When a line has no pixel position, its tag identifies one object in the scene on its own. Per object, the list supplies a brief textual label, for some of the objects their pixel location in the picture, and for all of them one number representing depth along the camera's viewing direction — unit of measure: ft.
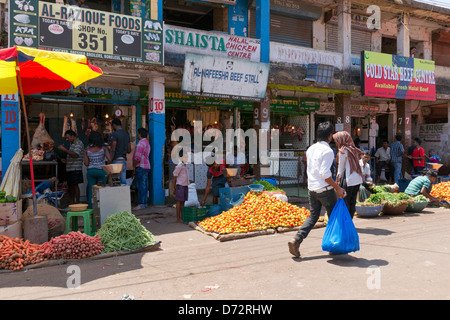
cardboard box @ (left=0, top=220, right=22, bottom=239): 19.17
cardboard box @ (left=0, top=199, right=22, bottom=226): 19.58
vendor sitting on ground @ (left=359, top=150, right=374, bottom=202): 29.78
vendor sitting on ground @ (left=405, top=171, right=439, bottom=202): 30.91
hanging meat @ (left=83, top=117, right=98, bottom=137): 37.09
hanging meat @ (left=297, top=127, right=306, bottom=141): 51.01
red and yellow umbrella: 17.63
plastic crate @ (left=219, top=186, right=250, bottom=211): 26.71
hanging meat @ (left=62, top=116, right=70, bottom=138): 35.25
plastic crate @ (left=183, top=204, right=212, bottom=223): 26.66
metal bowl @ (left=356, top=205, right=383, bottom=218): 28.53
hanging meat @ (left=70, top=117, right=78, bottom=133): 35.86
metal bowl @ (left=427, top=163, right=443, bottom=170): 33.83
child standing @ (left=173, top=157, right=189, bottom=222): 26.81
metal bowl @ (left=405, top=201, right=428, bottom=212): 30.60
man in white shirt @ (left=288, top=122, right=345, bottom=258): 17.15
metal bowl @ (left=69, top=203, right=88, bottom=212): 20.90
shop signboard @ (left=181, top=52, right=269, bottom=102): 34.14
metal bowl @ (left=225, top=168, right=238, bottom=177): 28.22
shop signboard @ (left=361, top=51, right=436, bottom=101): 44.34
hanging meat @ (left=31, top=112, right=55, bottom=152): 30.91
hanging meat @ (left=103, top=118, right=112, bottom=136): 37.45
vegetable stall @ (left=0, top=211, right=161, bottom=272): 17.26
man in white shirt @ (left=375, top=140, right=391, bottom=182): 50.01
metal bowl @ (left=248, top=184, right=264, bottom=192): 26.68
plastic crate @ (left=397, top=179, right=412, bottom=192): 40.22
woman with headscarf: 22.00
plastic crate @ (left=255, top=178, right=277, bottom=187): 33.28
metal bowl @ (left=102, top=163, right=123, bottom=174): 23.06
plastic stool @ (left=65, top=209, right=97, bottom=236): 20.92
